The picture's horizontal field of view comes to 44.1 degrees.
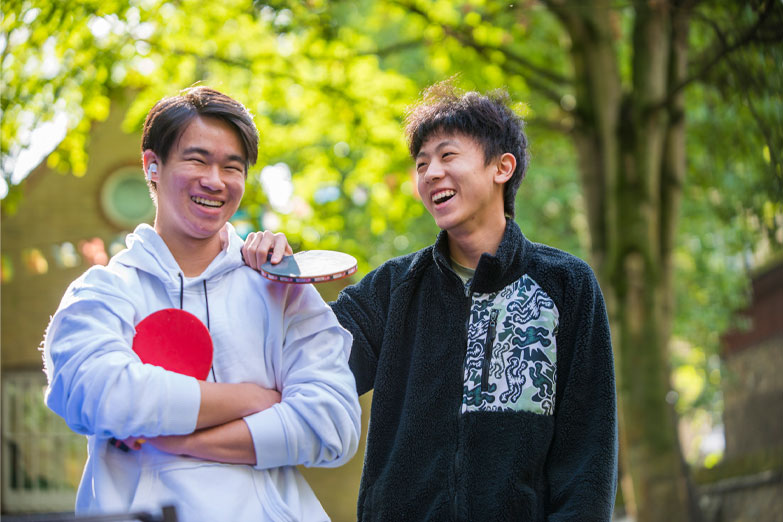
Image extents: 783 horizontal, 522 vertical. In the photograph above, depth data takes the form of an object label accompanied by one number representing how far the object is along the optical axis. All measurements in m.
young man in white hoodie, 1.99
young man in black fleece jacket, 2.51
